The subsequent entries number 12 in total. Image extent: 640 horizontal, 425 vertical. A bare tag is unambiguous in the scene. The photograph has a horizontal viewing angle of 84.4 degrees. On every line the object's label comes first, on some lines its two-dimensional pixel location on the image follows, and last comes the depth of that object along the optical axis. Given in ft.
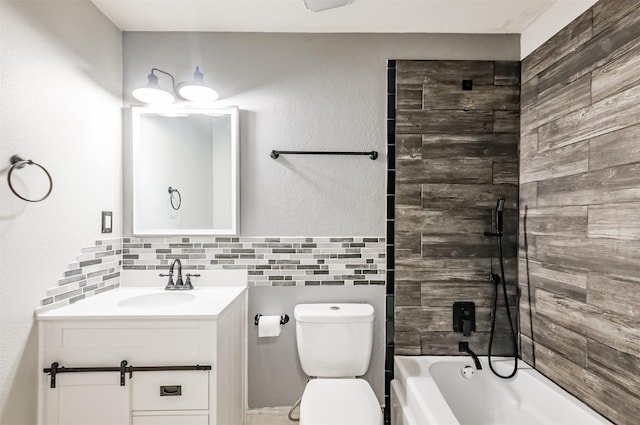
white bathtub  5.28
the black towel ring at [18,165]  4.41
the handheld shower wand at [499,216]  6.40
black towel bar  6.88
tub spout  6.56
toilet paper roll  6.53
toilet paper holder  6.86
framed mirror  6.95
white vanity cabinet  4.94
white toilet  6.40
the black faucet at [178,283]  6.65
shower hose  6.29
